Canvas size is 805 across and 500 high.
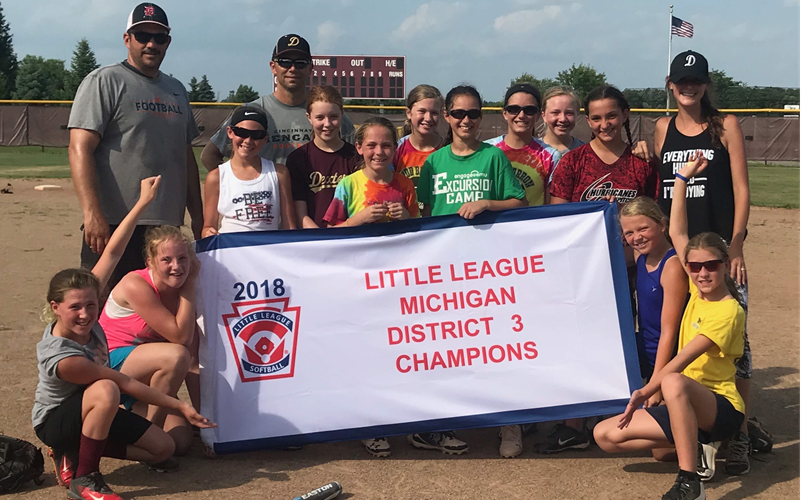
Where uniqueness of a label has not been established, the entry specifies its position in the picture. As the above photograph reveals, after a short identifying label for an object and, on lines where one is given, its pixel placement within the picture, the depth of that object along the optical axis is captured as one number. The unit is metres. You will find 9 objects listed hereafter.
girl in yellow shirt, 3.79
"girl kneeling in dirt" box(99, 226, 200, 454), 4.23
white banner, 4.46
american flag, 38.81
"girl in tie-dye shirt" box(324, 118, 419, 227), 4.57
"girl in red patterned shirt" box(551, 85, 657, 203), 4.65
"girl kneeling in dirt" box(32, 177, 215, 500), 3.77
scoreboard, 34.72
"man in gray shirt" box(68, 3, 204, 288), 4.86
